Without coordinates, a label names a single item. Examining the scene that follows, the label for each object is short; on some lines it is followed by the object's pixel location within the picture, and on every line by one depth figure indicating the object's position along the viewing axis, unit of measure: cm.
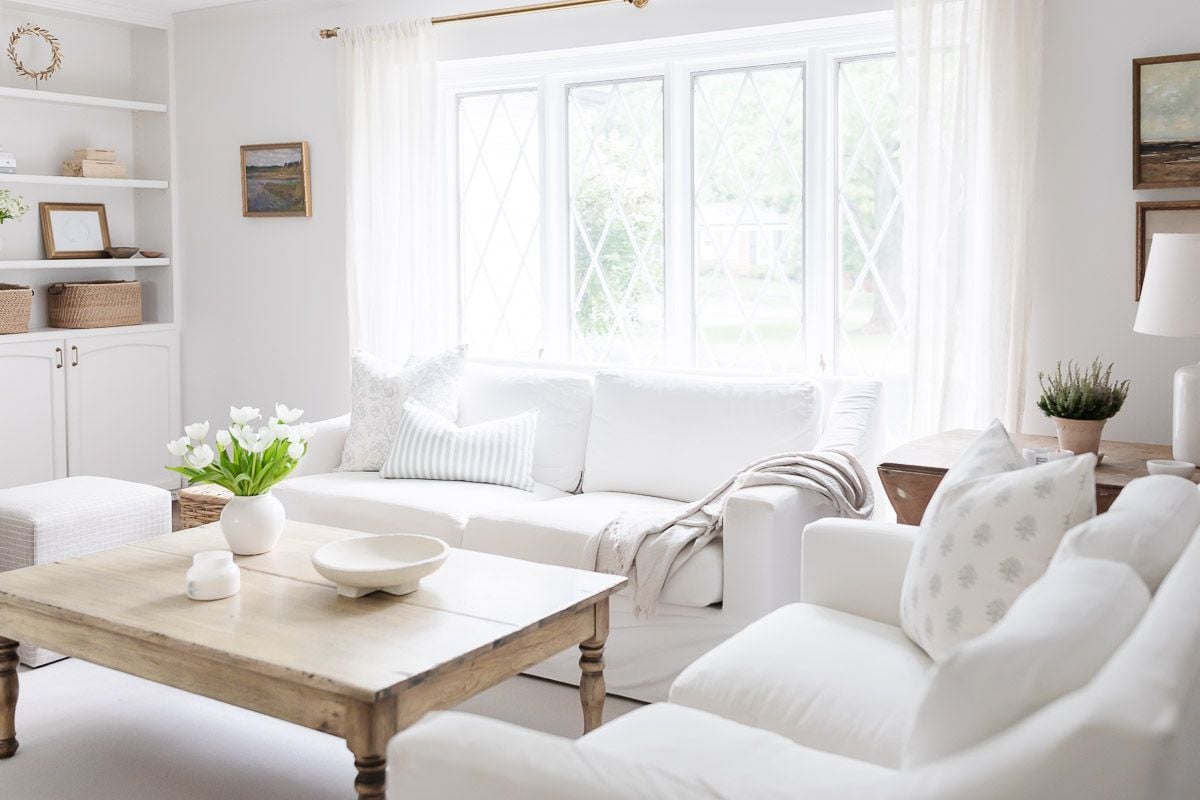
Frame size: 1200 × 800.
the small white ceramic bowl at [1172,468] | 290
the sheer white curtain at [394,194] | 490
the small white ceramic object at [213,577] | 271
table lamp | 299
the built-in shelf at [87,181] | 518
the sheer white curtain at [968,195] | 364
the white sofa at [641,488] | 322
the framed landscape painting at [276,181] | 536
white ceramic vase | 306
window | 423
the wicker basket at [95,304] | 550
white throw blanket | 324
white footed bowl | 264
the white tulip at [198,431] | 306
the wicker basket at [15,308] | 516
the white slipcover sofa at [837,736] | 112
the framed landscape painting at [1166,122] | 342
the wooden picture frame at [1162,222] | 345
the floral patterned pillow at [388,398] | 435
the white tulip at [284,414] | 312
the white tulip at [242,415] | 308
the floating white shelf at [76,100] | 519
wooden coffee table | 225
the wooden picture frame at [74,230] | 559
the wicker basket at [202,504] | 438
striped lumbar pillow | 410
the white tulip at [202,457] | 301
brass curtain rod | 443
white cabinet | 523
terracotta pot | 317
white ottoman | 362
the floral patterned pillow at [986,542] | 203
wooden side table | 301
